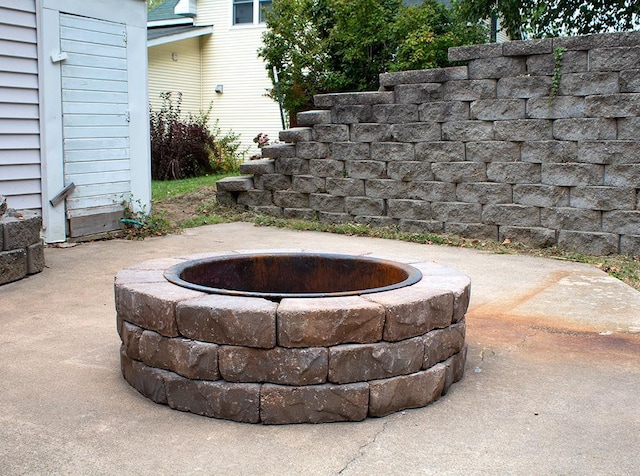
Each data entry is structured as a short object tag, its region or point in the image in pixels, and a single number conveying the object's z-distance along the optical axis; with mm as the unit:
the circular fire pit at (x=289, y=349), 3316
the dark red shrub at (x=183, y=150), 14594
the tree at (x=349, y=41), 11734
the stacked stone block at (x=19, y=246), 6195
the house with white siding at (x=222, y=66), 18484
